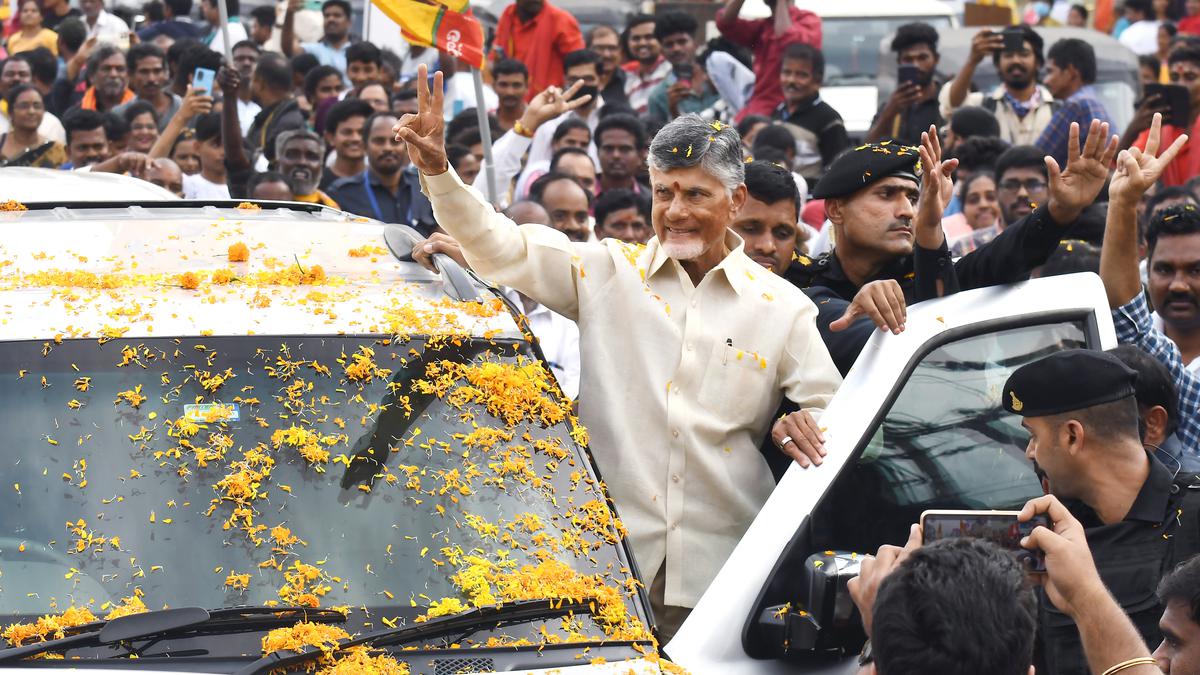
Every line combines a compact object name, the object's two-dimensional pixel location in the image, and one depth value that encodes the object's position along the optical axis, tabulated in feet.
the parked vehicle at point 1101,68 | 54.70
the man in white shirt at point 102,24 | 58.13
